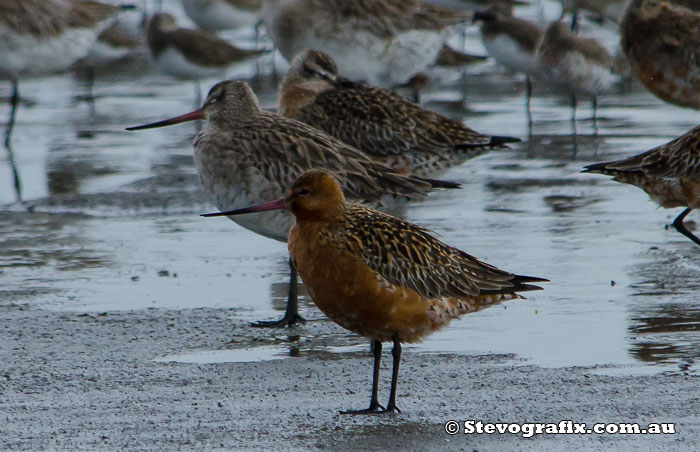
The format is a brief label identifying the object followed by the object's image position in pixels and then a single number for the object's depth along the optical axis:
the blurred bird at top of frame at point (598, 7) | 20.47
